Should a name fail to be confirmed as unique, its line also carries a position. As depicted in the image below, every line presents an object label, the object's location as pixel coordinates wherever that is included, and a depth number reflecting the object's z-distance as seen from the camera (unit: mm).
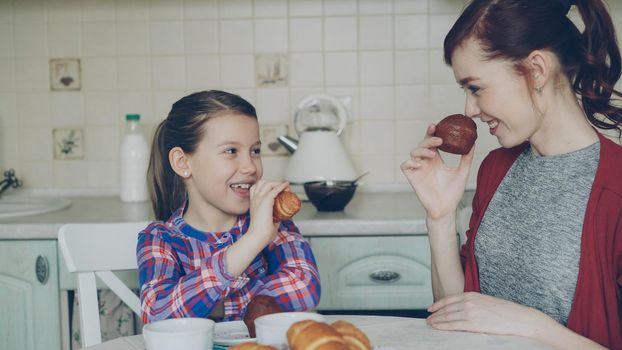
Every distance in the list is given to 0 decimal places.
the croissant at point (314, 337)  734
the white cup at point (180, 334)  833
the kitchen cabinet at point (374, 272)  1856
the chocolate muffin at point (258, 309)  999
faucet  2393
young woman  1163
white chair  1398
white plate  1016
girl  1271
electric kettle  2104
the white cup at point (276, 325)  848
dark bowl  1950
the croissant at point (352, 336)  782
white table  1011
